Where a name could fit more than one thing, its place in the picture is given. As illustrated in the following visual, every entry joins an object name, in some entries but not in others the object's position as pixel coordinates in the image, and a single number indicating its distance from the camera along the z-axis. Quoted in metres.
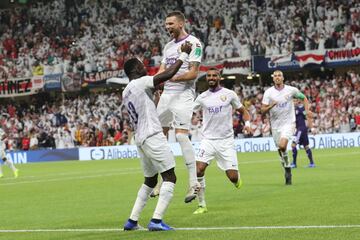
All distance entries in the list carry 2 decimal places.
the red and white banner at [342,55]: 41.69
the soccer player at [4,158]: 28.86
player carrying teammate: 10.64
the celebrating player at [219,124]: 14.66
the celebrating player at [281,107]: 19.36
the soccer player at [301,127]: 26.94
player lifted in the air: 12.39
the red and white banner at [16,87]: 52.25
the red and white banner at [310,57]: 42.50
